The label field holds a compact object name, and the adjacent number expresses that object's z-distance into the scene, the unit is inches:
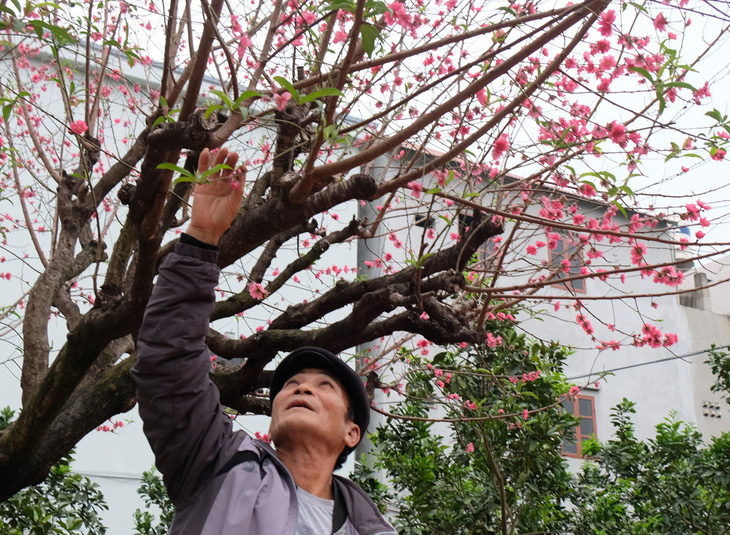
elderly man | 63.7
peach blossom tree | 90.2
